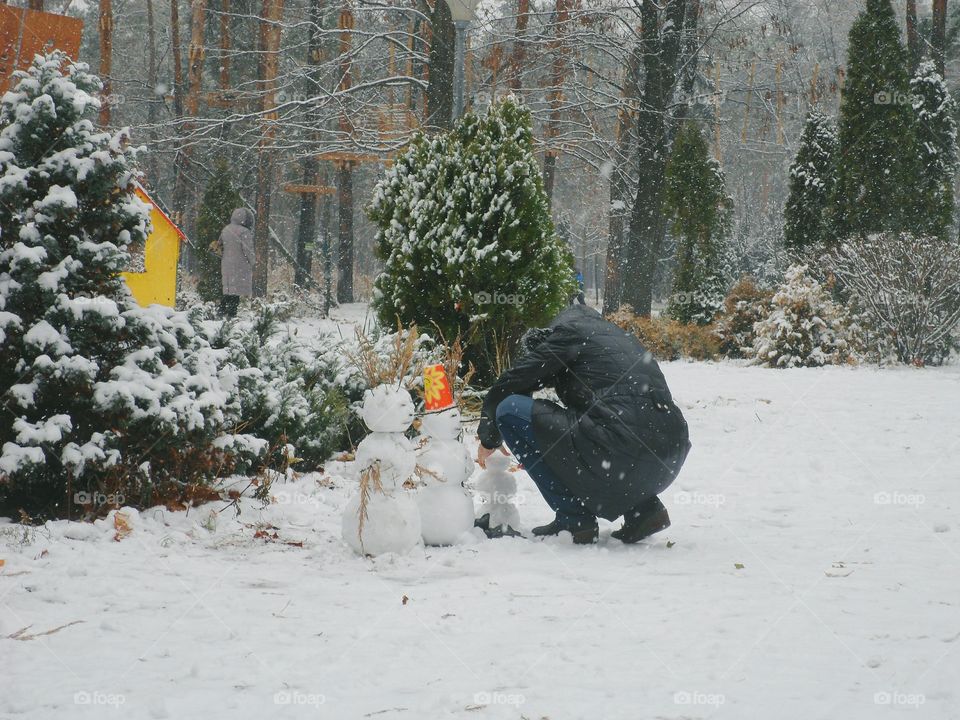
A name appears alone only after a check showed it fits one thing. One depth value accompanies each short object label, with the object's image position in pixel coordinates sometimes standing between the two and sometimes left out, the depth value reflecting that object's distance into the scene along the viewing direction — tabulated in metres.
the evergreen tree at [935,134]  16.38
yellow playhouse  11.04
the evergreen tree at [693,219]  20.03
